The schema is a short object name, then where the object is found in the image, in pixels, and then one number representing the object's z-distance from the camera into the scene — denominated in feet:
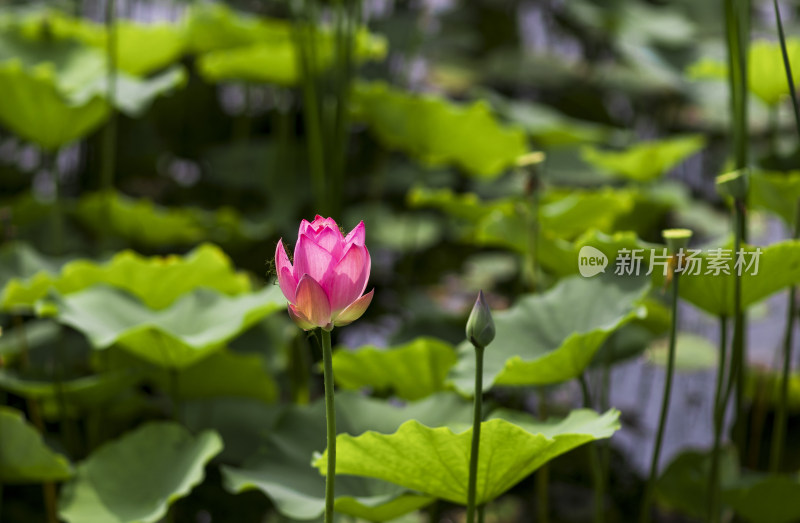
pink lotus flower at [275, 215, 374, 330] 13.61
